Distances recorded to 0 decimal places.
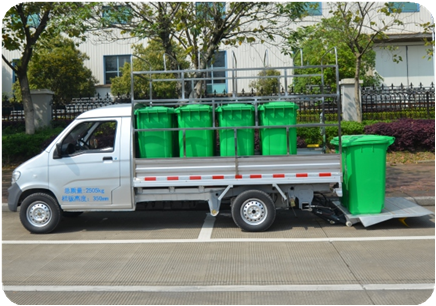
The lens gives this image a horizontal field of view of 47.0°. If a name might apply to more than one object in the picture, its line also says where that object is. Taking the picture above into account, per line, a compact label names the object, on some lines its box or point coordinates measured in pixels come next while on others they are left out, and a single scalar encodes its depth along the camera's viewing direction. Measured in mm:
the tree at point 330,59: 17734
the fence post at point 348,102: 17438
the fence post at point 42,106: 17766
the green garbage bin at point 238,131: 8391
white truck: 8227
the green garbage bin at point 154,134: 8430
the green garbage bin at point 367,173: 8344
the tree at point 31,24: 11398
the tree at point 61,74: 24781
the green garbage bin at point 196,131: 8414
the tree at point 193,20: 11859
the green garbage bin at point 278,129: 8320
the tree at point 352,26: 16237
